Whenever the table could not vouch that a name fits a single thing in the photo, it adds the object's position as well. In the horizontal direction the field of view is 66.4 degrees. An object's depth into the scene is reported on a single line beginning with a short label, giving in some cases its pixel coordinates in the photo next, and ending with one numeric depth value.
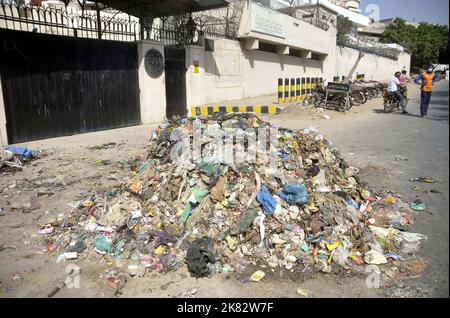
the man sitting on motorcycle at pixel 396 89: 13.68
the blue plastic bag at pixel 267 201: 4.11
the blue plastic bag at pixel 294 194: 4.27
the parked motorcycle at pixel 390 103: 14.29
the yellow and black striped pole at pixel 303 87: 18.75
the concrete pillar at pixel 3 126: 8.21
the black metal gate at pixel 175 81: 12.77
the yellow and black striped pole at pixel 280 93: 16.78
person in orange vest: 11.85
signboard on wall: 17.28
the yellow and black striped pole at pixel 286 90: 17.11
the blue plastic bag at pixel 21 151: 7.34
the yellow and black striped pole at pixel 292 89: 17.67
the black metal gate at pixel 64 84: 8.52
